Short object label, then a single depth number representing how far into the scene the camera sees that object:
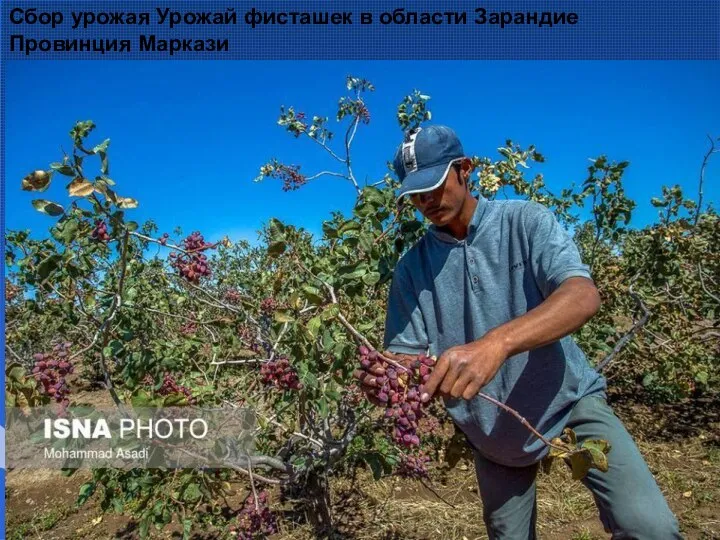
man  1.45
